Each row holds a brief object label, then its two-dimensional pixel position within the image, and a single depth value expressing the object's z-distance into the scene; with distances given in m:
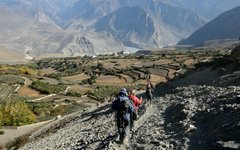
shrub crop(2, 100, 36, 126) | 26.26
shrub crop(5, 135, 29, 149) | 17.11
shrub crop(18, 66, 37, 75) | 69.06
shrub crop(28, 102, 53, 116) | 31.54
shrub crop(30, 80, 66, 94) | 48.45
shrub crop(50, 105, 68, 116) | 30.66
